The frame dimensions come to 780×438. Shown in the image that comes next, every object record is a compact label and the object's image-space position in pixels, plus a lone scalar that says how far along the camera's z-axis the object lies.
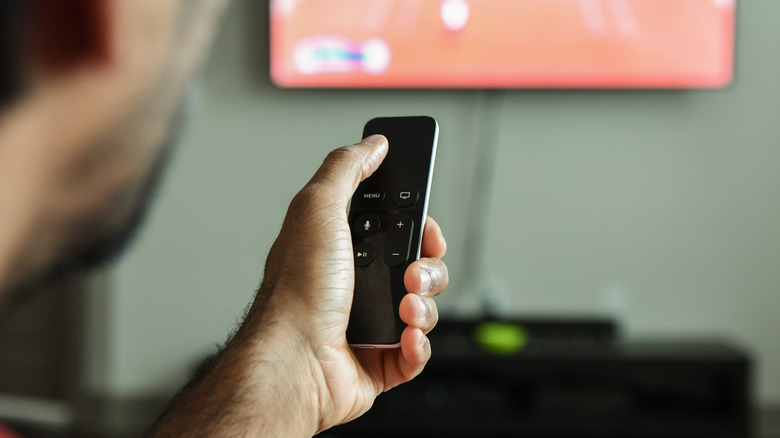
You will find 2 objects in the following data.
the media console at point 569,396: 1.77
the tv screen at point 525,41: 1.93
